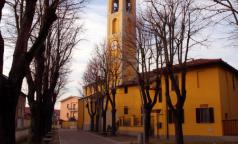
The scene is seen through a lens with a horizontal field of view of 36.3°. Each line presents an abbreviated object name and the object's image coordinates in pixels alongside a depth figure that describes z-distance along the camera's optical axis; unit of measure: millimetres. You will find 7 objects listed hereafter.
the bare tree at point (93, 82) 50238
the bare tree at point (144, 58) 28078
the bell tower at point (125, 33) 30844
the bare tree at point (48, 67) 19028
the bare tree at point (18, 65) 9945
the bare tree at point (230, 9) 15170
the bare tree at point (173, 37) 22984
